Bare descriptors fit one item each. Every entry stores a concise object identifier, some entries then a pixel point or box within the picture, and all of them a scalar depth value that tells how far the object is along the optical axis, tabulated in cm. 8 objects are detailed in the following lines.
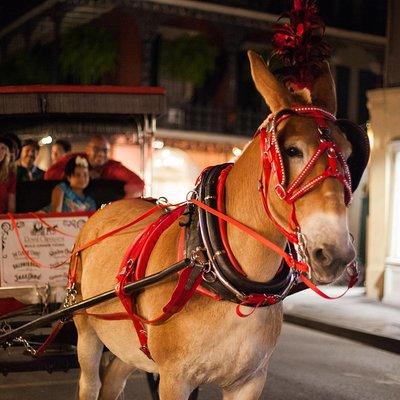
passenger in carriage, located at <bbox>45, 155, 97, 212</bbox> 616
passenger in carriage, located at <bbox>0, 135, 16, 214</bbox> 632
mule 257
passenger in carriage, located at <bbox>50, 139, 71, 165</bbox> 820
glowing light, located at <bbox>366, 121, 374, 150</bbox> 1354
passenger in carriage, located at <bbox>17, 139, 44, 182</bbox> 771
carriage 517
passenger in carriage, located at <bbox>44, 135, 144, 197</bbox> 687
